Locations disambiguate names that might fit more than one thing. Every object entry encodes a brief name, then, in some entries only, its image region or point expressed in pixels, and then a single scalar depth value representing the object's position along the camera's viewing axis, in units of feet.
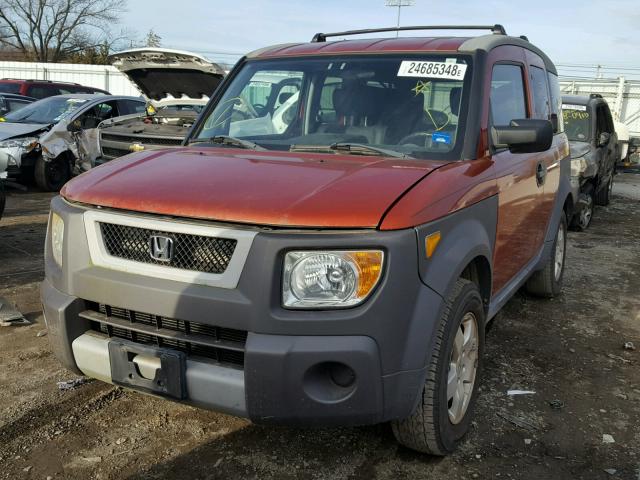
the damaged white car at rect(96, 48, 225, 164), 22.76
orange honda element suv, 7.43
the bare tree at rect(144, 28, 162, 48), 197.32
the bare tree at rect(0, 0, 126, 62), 152.87
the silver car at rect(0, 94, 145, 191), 31.55
